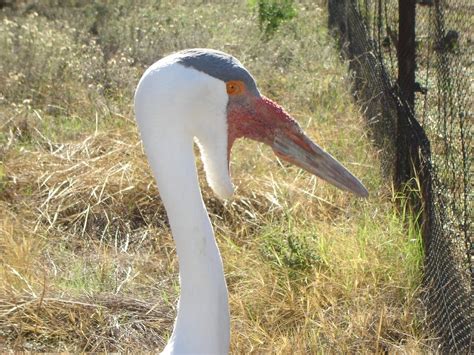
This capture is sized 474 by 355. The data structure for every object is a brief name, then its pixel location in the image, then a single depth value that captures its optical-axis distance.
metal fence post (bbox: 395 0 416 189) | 4.96
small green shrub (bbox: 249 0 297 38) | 9.59
